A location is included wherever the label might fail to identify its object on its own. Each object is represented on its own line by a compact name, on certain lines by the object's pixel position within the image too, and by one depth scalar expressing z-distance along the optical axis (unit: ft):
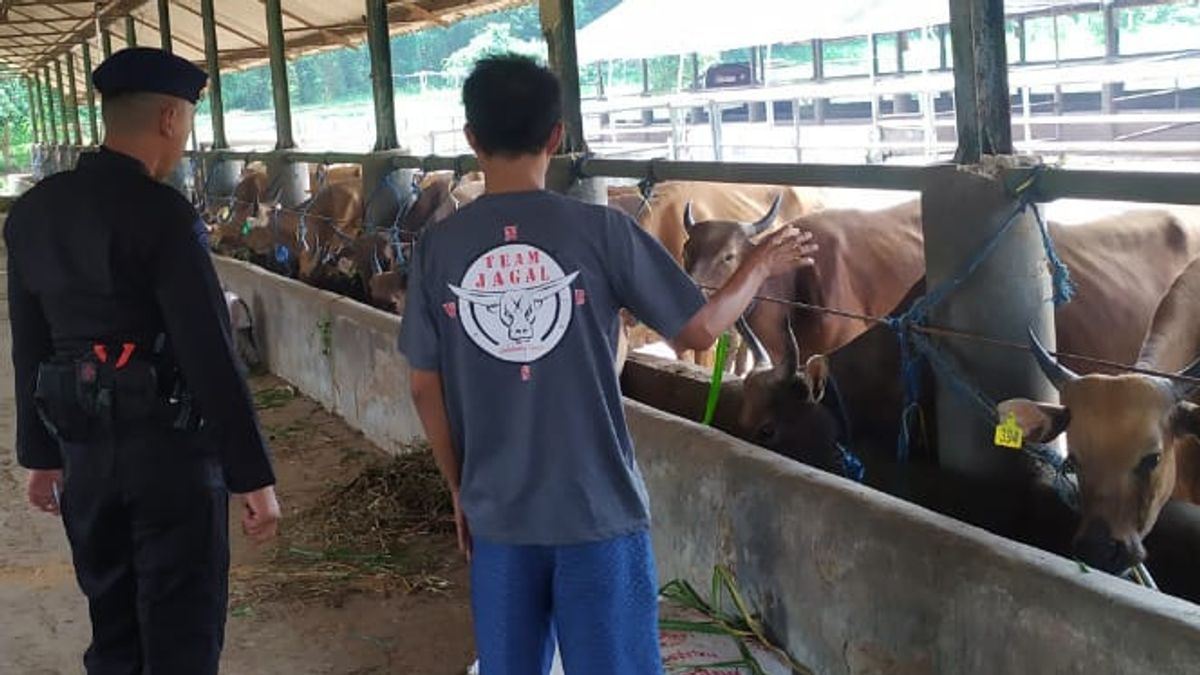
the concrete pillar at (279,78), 37.14
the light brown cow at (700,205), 31.73
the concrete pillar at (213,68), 44.98
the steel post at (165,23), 51.01
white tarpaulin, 52.95
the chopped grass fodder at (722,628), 12.80
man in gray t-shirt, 8.82
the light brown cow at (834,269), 24.49
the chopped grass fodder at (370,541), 17.35
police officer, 10.39
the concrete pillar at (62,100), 103.96
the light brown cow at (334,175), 40.46
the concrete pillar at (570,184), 21.81
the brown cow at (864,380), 16.34
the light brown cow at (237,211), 43.52
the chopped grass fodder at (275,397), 28.66
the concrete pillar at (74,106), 93.91
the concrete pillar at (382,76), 30.07
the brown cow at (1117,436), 11.93
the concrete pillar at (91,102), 79.56
